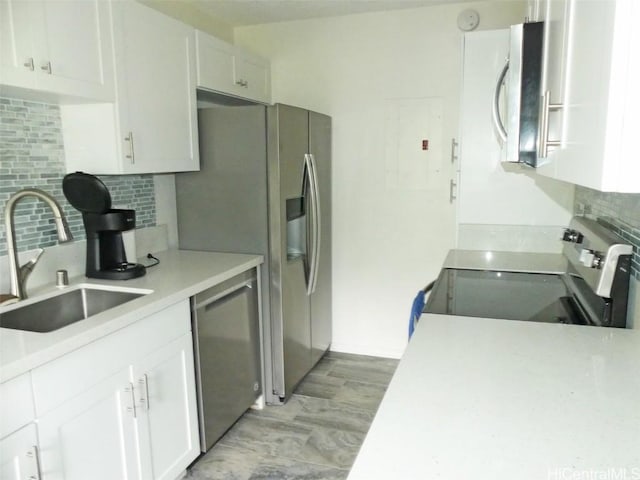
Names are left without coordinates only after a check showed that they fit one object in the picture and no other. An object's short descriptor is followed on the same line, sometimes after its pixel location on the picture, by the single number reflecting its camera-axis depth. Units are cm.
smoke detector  290
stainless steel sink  173
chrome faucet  171
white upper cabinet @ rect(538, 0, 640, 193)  66
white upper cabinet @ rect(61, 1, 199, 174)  203
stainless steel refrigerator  256
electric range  136
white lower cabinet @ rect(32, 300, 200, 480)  142
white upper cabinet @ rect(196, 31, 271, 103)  259
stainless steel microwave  134
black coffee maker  195
